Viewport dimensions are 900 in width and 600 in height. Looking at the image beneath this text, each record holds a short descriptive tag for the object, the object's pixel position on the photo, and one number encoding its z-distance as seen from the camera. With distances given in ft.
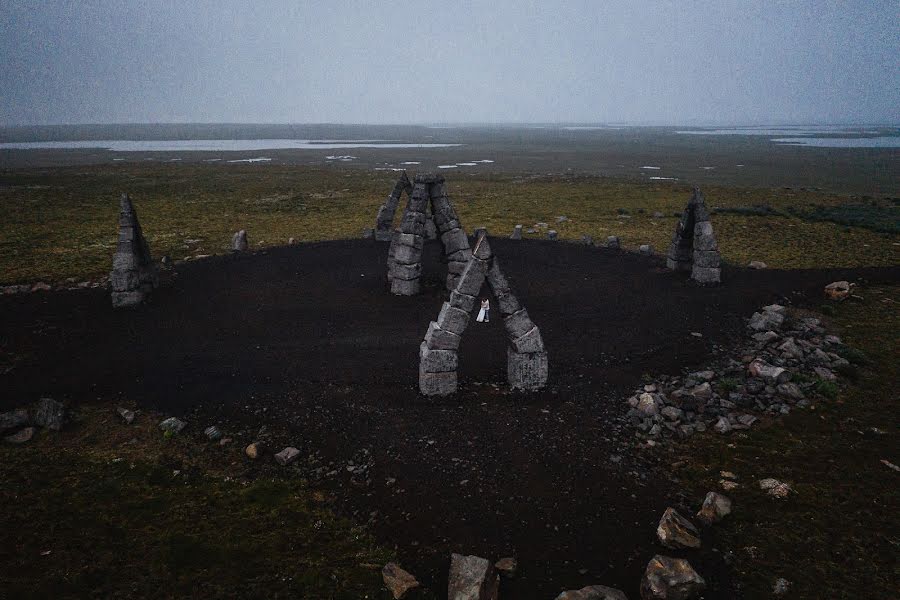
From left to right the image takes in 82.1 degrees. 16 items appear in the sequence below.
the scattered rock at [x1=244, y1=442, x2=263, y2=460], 32.83
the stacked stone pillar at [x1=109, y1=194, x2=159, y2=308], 57.88
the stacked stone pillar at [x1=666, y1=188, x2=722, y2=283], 65.67
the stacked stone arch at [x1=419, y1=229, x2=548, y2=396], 37.76
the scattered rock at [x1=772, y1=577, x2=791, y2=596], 23.16
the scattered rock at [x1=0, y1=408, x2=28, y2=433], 35.14
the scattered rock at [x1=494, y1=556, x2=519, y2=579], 24.09
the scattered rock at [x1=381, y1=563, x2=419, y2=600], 23.18
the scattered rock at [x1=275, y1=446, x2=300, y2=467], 32.12
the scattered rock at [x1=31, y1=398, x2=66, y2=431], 35.86
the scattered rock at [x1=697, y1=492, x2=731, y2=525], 27.37
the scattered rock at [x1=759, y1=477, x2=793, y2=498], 29.43
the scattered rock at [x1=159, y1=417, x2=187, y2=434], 35.60
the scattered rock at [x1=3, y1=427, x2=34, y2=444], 34.40
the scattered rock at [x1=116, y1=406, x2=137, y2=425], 36.78
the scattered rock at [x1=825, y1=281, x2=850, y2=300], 61.17
